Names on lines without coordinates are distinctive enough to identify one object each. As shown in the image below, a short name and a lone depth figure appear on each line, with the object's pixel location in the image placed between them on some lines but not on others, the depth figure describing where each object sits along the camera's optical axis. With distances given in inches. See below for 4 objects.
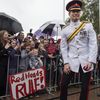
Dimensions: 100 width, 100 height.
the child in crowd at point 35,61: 156.1
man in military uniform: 99.7
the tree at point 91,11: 774.3
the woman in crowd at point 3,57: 138.3
